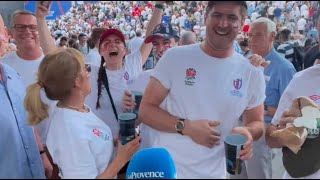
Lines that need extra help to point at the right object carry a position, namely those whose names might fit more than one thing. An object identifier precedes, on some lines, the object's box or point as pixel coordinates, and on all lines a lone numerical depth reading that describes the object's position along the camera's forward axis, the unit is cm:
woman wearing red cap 252
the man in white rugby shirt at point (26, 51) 267
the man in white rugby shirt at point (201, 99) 182
